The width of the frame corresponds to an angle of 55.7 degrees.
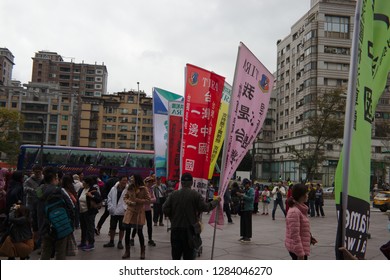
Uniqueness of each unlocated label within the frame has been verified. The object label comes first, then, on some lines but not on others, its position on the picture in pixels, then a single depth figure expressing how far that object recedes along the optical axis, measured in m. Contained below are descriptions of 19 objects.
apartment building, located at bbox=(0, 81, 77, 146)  77.09
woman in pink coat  4.87
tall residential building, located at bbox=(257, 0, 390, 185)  51.38
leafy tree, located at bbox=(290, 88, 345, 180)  34.91
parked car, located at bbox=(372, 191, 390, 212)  25.34
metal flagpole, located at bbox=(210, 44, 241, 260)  6.07
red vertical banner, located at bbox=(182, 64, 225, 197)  7.53
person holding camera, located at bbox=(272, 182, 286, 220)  17.03
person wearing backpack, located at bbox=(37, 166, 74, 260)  5.28
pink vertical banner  6.06
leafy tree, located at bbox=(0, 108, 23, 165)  47.97
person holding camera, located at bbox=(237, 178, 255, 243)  10.12
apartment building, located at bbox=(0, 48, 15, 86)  99.44
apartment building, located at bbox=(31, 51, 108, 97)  99.44
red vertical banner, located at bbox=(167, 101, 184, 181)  9.52
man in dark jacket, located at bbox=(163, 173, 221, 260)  5.26
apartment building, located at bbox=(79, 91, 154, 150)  81.56
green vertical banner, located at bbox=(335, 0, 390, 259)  3.03
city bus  26.95
